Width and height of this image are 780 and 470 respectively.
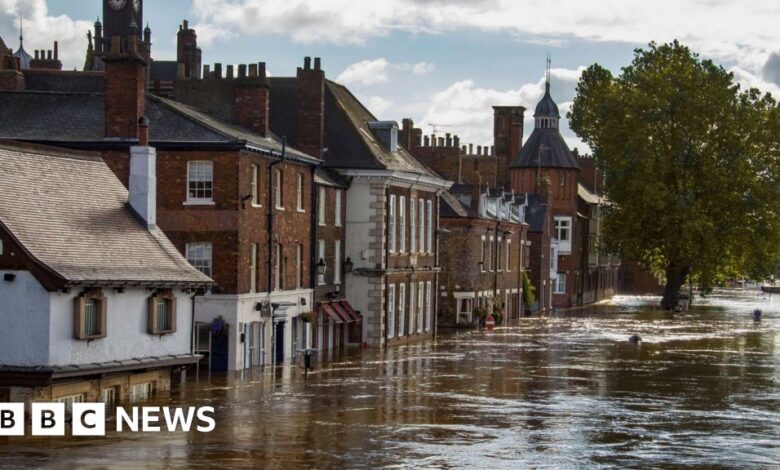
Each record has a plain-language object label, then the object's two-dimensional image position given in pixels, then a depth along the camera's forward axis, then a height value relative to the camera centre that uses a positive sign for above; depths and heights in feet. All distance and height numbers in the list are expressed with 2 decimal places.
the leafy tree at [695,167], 321.52 +24.25
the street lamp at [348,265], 214.28 +1.59
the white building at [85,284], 117.60 -0.91
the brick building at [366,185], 208.33 +13.08
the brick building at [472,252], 278.46 +4.89
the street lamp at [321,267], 195.00 +1.16
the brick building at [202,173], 163.22 +11.12
